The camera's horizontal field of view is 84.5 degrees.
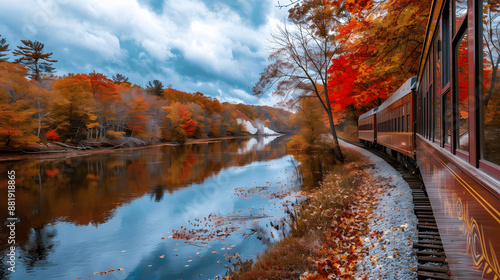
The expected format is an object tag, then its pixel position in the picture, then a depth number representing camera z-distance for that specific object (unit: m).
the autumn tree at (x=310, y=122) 26.58
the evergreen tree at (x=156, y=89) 76.00
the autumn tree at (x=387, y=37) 8.70
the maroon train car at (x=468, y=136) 1.57
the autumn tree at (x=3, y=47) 47.84
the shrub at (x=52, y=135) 36.30
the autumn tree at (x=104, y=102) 44.44
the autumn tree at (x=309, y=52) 16.92
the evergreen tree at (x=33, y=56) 49.69
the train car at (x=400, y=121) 8.71
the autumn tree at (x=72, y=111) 38.53
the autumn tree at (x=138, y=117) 50.78
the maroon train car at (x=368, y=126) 18.95
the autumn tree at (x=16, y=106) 29.00
